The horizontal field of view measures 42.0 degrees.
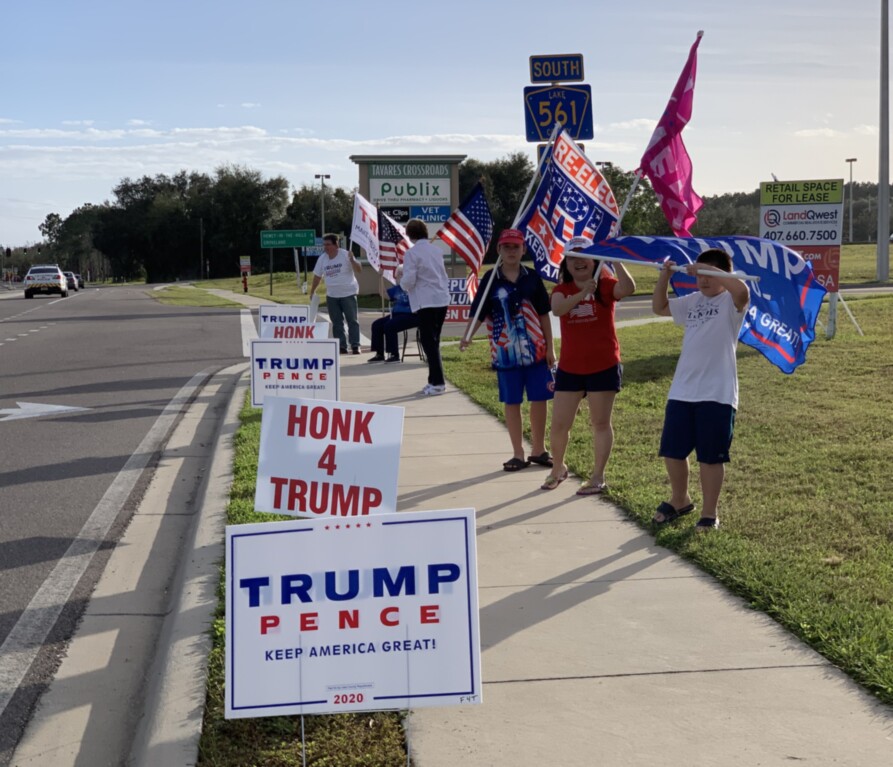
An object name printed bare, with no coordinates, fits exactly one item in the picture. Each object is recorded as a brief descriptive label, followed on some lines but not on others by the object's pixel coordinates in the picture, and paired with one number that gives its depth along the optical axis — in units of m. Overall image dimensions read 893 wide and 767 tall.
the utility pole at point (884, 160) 29.87
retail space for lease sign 16.89
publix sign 30.42
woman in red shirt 7.48
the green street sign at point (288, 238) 51.19
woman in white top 12.73
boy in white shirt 6.45
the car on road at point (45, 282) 57.67
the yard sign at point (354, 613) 3.73
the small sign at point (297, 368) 9.52
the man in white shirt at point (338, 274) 16.97
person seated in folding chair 15.64
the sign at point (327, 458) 4.68
